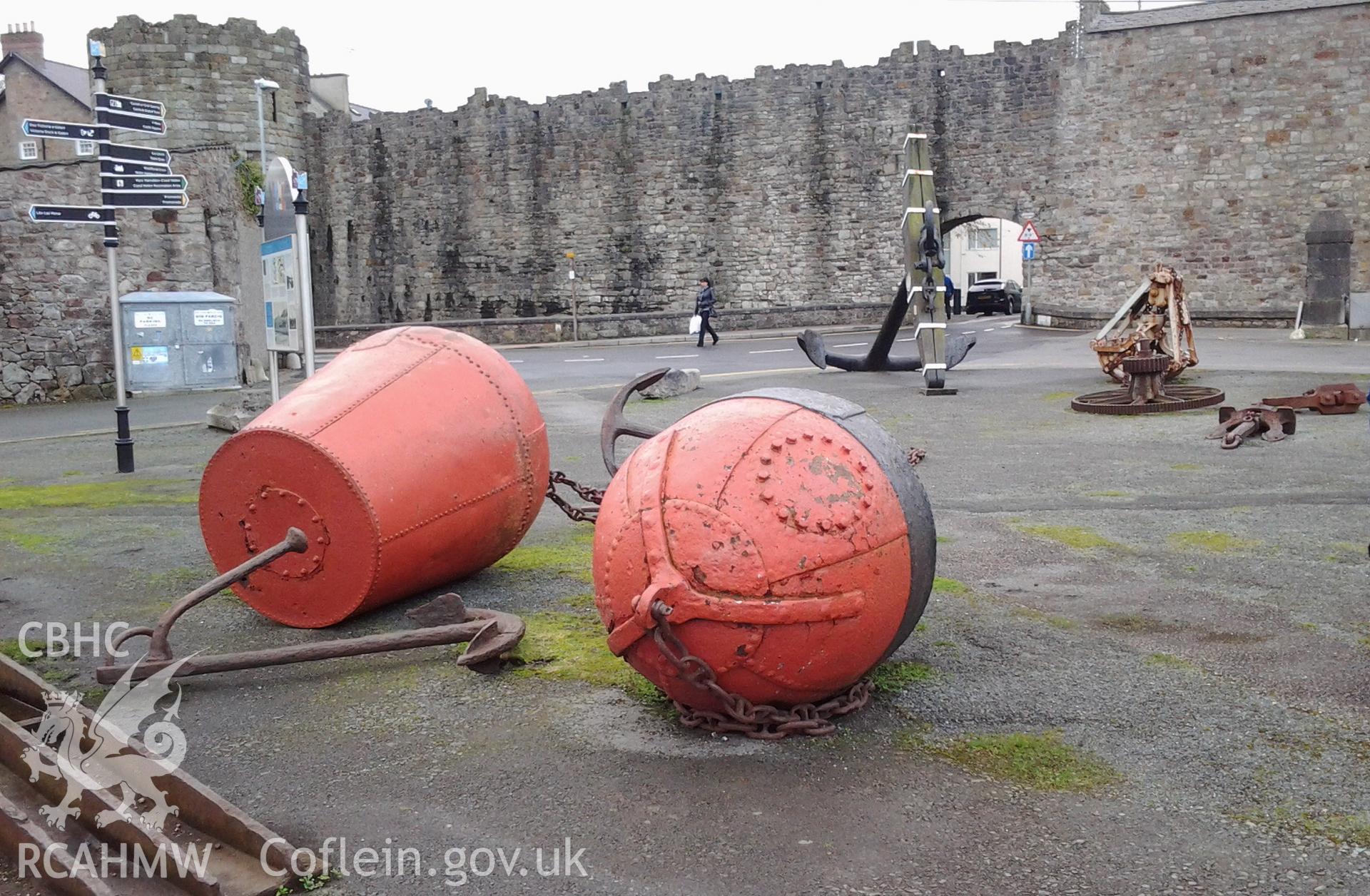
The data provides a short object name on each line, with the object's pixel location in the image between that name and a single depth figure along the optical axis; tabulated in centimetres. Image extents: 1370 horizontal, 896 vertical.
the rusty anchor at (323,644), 420
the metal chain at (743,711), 337
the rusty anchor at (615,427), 640
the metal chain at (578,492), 583
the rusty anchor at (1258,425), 891
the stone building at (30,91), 4169
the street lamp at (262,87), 2311
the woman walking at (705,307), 2441
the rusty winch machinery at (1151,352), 1080
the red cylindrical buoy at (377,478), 470
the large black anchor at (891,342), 1368
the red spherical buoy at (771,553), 338
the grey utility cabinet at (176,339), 1623
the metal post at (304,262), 909
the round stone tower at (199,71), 2689
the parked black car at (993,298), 3956
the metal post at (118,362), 960
